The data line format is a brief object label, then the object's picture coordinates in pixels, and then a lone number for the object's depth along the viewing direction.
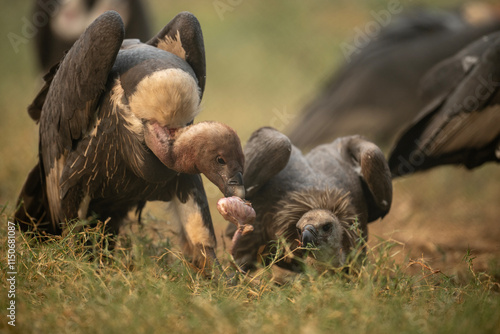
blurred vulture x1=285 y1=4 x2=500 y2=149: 14.25
